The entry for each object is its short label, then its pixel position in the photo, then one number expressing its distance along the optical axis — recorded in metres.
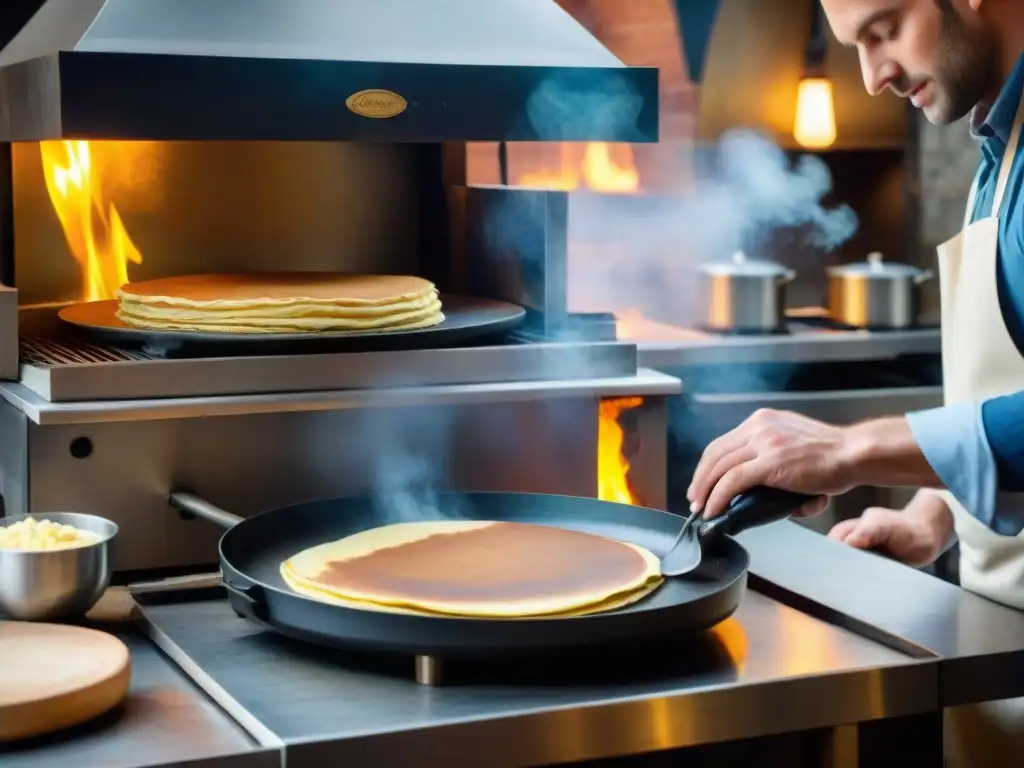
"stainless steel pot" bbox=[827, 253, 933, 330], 3.63
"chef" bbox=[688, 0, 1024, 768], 1.78
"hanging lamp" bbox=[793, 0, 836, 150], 3.85
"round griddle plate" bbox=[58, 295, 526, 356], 2.01
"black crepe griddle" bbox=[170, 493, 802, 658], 1.61
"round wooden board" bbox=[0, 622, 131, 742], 1.54
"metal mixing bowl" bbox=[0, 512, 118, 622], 1.73
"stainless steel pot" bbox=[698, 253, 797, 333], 3.55
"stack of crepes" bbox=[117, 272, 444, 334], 2.04
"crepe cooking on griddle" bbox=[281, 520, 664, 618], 1.66
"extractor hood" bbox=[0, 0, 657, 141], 1.91
